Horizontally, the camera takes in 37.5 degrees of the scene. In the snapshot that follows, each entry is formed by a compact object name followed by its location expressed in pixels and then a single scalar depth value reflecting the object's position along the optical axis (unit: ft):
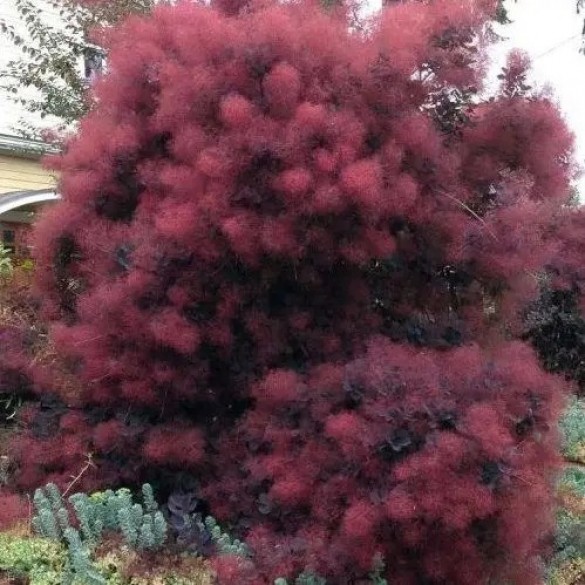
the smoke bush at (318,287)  10.12
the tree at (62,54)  22.58
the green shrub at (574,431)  19.28
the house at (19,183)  28.09
